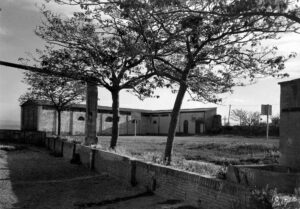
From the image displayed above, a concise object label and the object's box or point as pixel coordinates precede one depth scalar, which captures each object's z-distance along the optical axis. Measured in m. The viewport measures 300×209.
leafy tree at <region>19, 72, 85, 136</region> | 23.58
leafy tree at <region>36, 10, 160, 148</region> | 13.35
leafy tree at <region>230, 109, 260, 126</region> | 62.54
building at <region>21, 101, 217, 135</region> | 43.91
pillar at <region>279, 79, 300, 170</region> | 7.56
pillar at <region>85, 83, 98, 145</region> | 16.88
